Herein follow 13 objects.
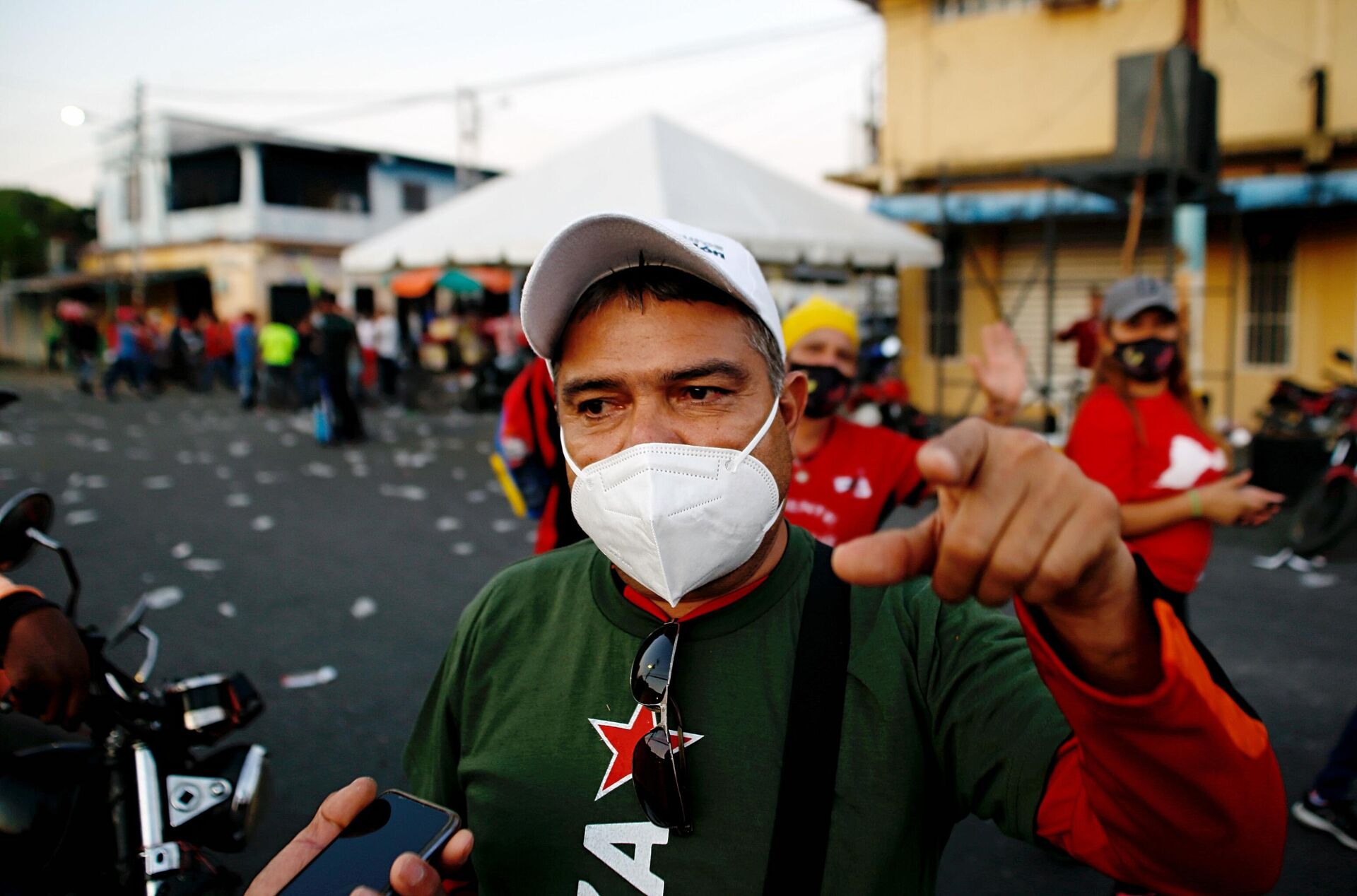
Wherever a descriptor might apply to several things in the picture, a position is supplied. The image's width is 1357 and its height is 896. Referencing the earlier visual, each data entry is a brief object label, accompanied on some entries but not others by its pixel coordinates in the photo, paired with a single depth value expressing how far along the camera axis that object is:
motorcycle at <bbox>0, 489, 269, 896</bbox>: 1.96
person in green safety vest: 16.09
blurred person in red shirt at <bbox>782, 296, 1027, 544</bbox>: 2.91
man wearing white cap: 0.87
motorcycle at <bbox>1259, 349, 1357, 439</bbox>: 8.43
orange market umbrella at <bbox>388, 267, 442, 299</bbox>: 17.70
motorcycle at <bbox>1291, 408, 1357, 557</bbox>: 5.49
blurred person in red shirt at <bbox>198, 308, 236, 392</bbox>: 21.94
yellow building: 12.00
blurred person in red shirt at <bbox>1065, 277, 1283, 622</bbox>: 2.91
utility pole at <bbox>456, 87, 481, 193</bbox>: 31.06
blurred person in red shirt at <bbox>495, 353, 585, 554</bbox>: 3.69
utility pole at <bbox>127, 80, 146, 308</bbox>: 30.08
